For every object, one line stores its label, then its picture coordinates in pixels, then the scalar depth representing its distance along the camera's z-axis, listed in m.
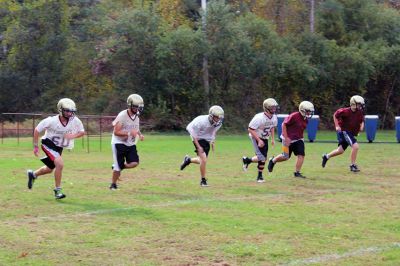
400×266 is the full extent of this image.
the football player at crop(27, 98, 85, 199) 12.73
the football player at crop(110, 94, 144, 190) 13.67
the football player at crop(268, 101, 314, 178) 16.53
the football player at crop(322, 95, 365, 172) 17.91
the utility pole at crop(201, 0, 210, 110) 38.66
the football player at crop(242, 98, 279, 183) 15.59
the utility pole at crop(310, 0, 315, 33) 42.86
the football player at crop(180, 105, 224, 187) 14.65
